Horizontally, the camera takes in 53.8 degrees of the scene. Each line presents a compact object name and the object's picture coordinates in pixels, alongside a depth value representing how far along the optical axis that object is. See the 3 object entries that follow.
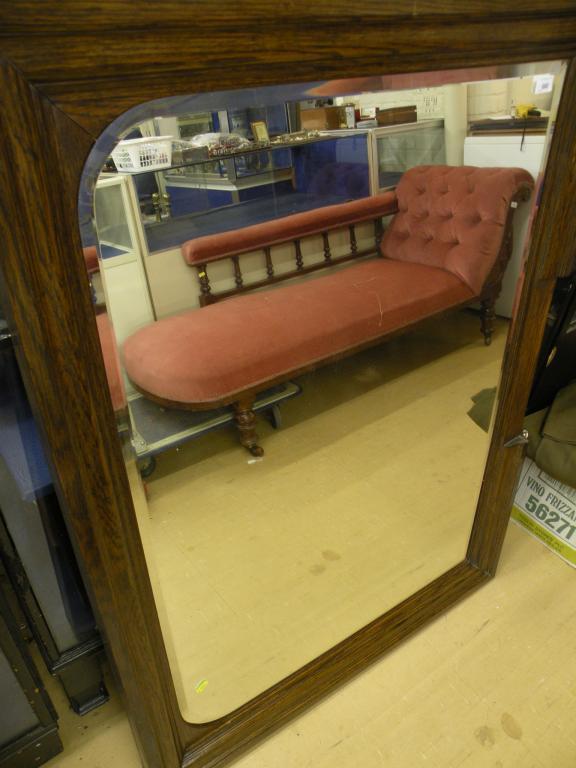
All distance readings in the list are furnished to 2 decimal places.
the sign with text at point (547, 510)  1.37
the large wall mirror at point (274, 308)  0.56
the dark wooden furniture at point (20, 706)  0.91
